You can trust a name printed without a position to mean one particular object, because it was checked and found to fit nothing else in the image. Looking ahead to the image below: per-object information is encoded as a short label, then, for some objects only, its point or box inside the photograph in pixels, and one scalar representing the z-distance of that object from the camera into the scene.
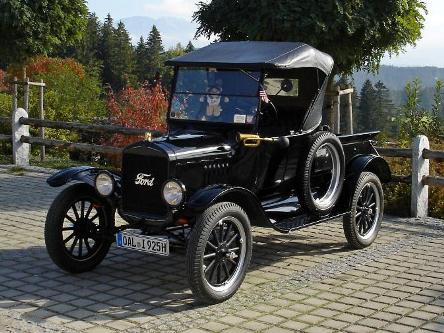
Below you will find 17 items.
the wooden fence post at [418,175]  9.30
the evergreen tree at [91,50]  59.16
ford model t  5.81
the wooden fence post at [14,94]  14.07
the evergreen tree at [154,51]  68.80
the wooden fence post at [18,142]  13.42
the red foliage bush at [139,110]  16.88
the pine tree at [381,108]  55.22
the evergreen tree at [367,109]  55.91
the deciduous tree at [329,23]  8.96
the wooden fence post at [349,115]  11.15
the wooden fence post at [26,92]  14.64
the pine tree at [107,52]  64.06
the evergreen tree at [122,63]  61.75
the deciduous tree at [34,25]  12.27
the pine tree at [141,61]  66.38
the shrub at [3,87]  26.22
